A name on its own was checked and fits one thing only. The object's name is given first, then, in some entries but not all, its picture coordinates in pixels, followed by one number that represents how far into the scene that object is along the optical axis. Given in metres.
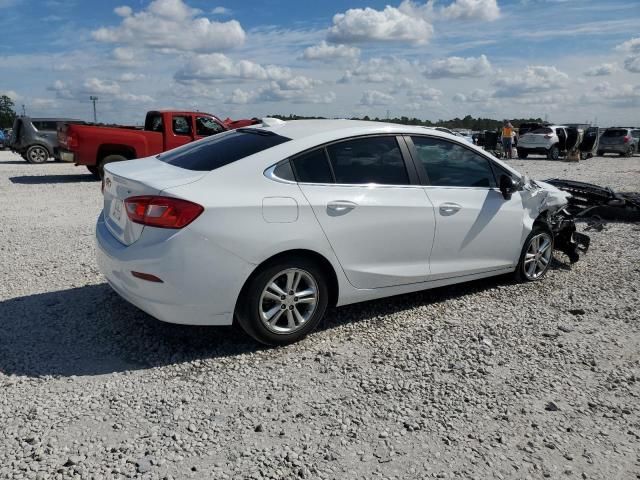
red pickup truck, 14.16
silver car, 30.12
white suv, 27.28
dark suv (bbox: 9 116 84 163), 20.55
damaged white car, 3.75
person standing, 25.73
